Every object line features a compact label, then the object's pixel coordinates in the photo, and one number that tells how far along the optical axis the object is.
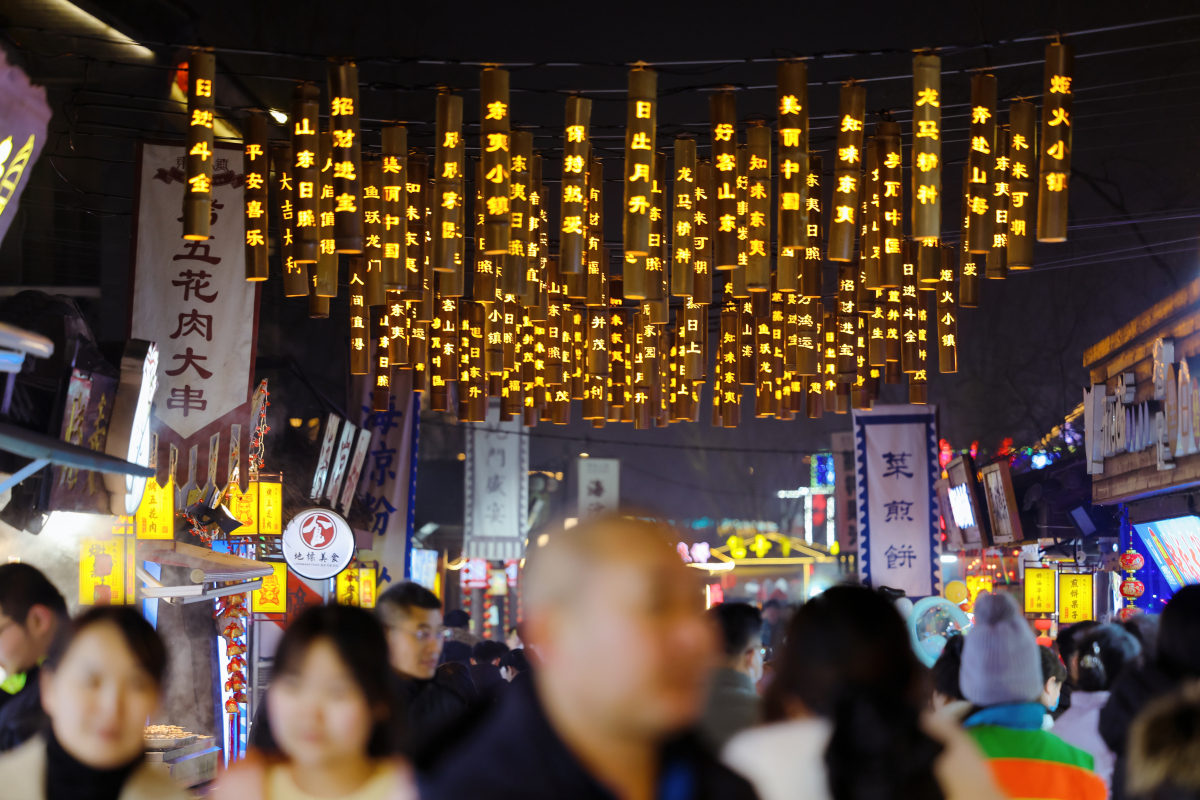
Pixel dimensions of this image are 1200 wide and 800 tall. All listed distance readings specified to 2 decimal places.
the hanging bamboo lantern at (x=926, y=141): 18.14
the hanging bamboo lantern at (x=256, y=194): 20.70
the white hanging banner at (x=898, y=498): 31.27
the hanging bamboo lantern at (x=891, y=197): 21.33
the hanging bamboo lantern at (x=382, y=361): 28.94
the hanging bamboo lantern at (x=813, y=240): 22.91
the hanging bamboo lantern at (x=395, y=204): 21.09
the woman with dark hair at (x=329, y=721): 6.01
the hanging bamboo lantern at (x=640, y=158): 19.02
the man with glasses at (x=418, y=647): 10.04
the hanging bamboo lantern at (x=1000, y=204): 19.48
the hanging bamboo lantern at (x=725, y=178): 20.52
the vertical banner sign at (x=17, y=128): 15.36
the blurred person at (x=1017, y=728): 7.50
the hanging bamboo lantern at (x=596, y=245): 23.52
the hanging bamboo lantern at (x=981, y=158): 19.06
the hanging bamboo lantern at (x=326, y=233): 19.69
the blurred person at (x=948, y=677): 9.37
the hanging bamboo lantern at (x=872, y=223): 21.64
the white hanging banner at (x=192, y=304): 21.34
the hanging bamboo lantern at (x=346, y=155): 19.19
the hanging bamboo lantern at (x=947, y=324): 26.31
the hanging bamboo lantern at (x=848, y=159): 19.53
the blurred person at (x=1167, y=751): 6.23
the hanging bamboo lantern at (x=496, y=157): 19.12
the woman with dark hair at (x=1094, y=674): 11.78
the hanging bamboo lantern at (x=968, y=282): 25.69
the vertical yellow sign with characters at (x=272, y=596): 35.41
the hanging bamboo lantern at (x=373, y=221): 21.06
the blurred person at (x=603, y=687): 3.47
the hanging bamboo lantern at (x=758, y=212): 20.95
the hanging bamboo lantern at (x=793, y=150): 18.92
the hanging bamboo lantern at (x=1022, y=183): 18.61
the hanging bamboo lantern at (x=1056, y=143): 17.98
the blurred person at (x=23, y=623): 9.20
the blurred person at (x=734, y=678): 9.18
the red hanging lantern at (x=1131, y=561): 36.06
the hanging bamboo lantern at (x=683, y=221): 21.64
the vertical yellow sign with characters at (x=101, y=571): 21.66
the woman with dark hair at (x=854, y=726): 5.50
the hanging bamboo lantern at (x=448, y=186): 19.70
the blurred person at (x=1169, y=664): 8.76
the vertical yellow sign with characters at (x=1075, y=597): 42.16
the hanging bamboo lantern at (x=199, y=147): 18.56
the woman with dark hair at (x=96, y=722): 5.93
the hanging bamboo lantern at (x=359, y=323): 26.12
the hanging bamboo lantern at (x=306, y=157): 19.44
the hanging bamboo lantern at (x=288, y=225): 20.72
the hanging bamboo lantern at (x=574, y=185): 19.94
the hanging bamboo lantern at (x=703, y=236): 22.50
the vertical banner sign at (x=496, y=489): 59.87
